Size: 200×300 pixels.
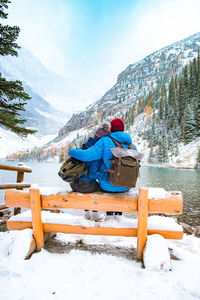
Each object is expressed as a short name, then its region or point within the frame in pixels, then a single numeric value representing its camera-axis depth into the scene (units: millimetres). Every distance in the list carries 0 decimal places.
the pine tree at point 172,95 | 70100
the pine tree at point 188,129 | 47312
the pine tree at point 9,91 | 5797
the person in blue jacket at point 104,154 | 2846
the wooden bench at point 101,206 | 2705
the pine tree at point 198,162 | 36344
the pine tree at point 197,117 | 47141
